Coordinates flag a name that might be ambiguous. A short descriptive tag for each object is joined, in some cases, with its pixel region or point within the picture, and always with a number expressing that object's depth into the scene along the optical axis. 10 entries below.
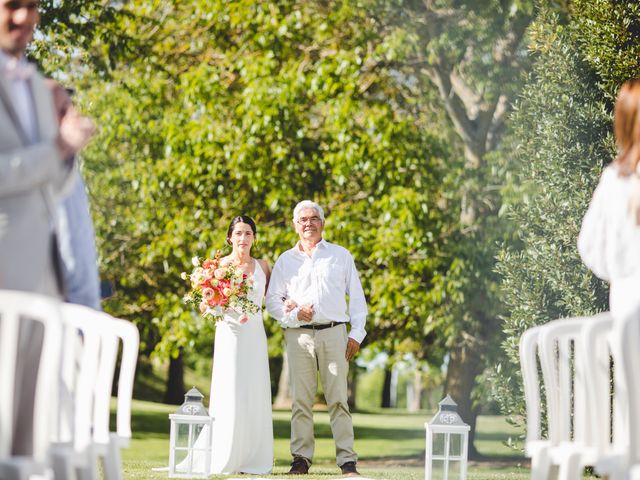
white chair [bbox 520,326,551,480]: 7.82
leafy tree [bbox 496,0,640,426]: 17.02
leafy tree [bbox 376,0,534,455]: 25.12
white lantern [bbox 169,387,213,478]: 15.87
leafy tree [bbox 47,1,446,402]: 25.41
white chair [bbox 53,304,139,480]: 7.02
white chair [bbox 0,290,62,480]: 5.92
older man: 16.00
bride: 16.45
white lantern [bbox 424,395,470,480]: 14.83
